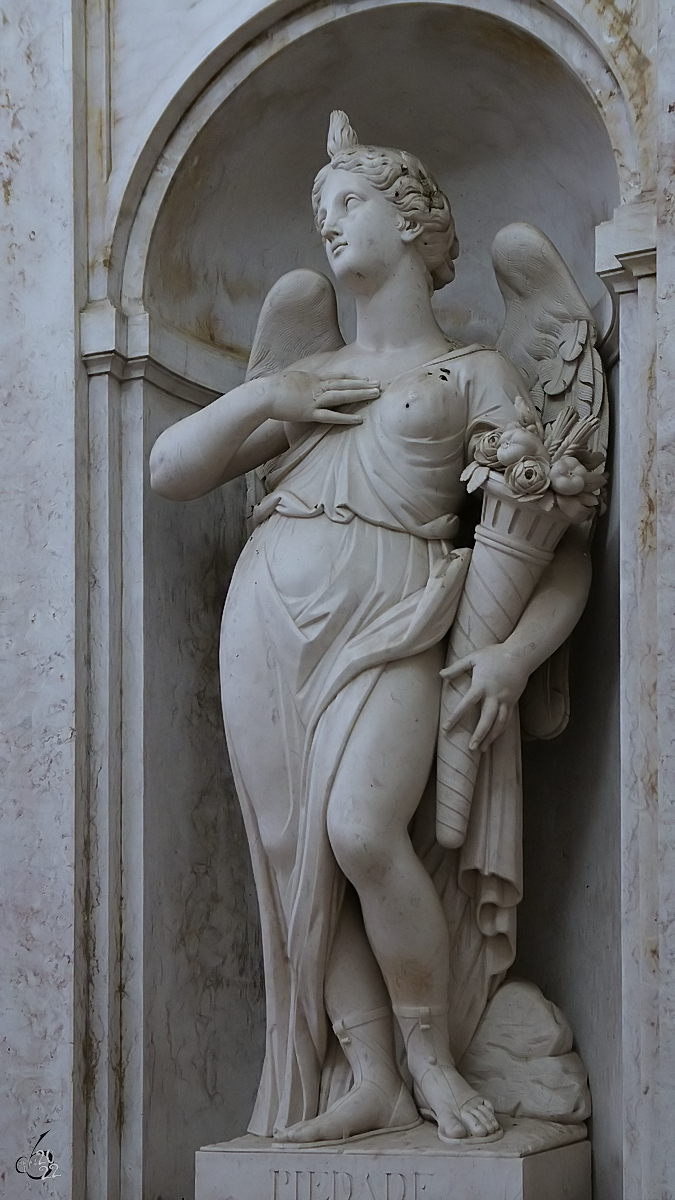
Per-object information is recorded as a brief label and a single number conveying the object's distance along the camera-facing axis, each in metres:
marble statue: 3.70
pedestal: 3.47
